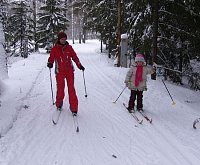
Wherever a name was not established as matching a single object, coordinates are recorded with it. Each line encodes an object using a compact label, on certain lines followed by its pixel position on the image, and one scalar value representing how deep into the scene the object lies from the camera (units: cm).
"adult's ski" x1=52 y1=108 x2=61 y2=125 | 468
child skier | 580
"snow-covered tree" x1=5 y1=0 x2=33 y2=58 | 2374
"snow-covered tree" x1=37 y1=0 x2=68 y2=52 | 2477
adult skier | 513
